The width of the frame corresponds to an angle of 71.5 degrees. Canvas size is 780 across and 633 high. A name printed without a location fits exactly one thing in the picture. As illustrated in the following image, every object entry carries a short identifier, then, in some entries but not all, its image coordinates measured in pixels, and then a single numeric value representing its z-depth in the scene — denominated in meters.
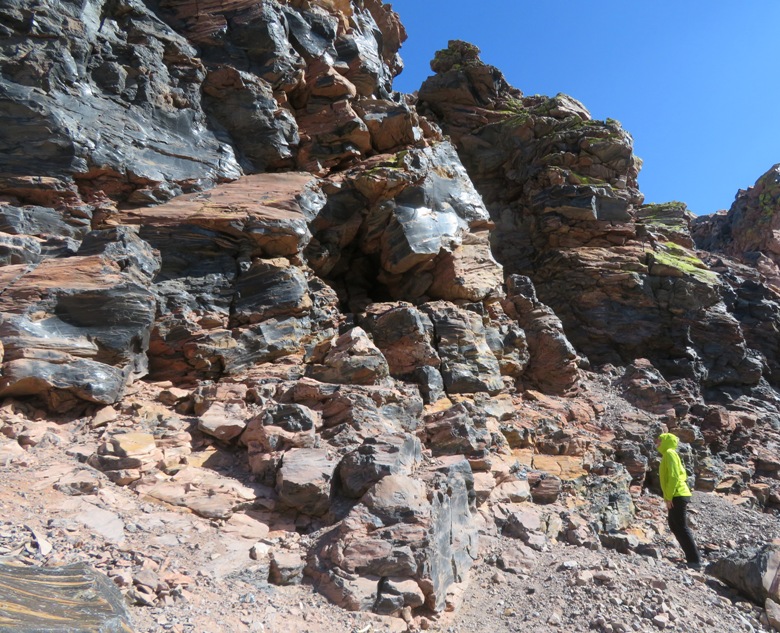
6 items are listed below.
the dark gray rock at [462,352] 17.55
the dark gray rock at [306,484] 9.59
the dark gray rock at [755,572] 9.57
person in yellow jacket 11.70
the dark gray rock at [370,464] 9.73
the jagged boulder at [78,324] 11.00
